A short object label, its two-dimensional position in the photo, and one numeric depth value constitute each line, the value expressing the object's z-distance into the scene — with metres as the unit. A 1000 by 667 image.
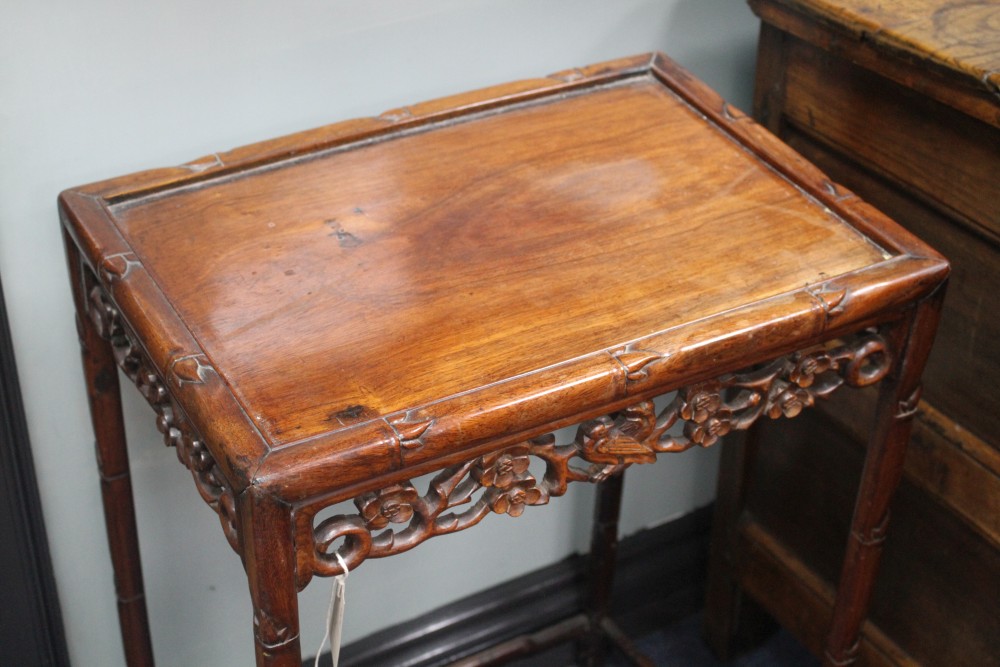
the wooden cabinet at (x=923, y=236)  1.04
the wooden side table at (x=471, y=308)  0.80
